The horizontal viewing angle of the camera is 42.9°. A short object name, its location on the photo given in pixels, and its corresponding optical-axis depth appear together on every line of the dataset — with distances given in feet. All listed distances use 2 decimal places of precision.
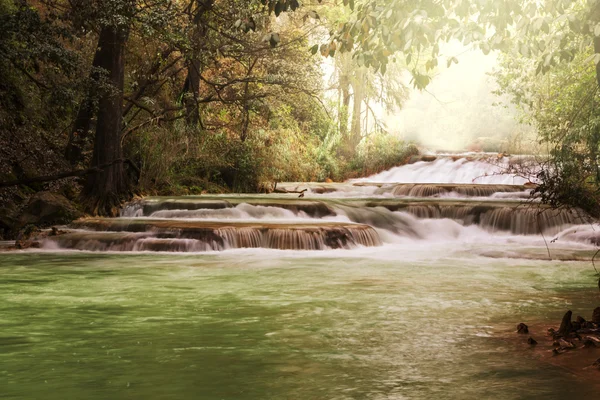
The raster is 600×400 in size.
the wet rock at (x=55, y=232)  43.98
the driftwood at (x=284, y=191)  70.57
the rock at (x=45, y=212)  48.32
